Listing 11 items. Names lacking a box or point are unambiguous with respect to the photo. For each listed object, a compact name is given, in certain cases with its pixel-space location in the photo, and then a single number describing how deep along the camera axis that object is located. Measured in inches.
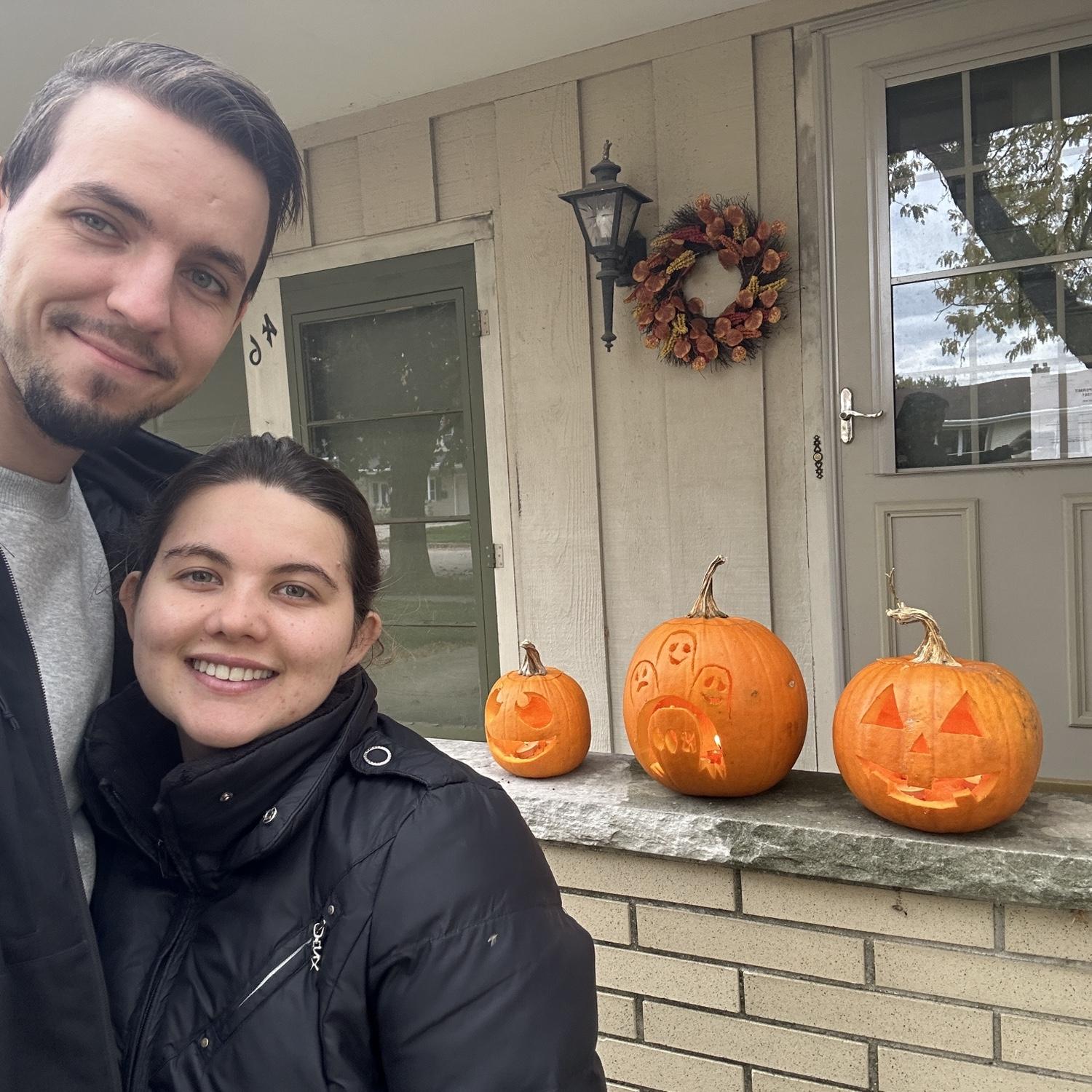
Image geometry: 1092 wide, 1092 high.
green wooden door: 156.8
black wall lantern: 128.0
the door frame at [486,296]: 150.9
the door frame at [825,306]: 122.0
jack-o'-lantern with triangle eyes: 58.4
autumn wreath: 125.2
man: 32.6
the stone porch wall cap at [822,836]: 55.8
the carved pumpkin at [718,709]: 67.1
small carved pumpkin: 76.7
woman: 35.5
